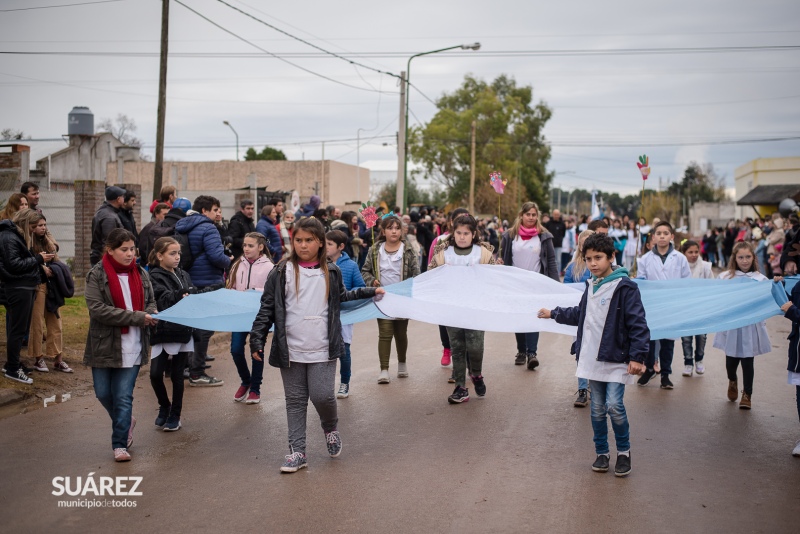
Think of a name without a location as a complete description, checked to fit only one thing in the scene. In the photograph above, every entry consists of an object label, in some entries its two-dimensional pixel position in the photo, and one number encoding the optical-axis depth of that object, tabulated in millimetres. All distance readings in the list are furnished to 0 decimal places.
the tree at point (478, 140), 71500
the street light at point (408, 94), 31766
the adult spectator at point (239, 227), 13516
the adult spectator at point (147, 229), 11500
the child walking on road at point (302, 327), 6621
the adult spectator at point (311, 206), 18797
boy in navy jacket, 6523
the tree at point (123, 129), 75562
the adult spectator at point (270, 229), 14422
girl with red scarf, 6785
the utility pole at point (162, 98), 18219
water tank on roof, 41625
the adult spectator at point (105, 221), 11172
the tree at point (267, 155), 81500
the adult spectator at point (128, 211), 11648
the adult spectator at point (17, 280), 9180
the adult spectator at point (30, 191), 10367
